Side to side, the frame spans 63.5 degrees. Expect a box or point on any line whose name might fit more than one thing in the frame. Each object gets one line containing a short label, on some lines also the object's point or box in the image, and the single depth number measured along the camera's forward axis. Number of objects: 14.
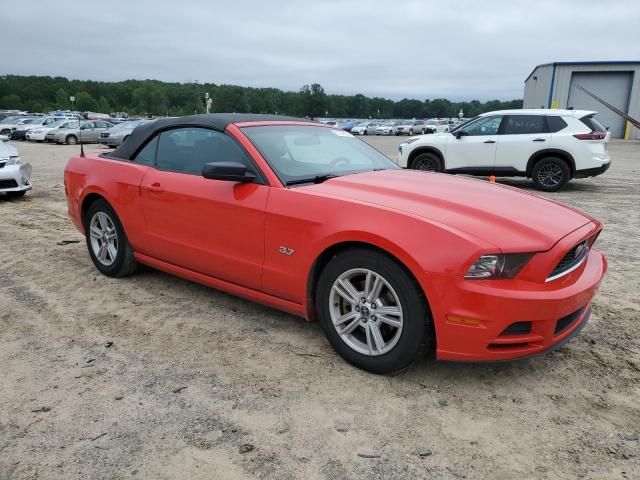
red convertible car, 2.72
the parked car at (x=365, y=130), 52.21
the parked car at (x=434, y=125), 51.53
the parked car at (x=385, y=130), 51.81
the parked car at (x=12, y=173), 9.11
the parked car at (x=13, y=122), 30.99
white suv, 10.51
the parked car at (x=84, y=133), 27.78
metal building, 38.81
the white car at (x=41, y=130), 28.73
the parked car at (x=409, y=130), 53.00
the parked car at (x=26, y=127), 30.30
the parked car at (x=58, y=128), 28.03
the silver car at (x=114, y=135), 24.88
